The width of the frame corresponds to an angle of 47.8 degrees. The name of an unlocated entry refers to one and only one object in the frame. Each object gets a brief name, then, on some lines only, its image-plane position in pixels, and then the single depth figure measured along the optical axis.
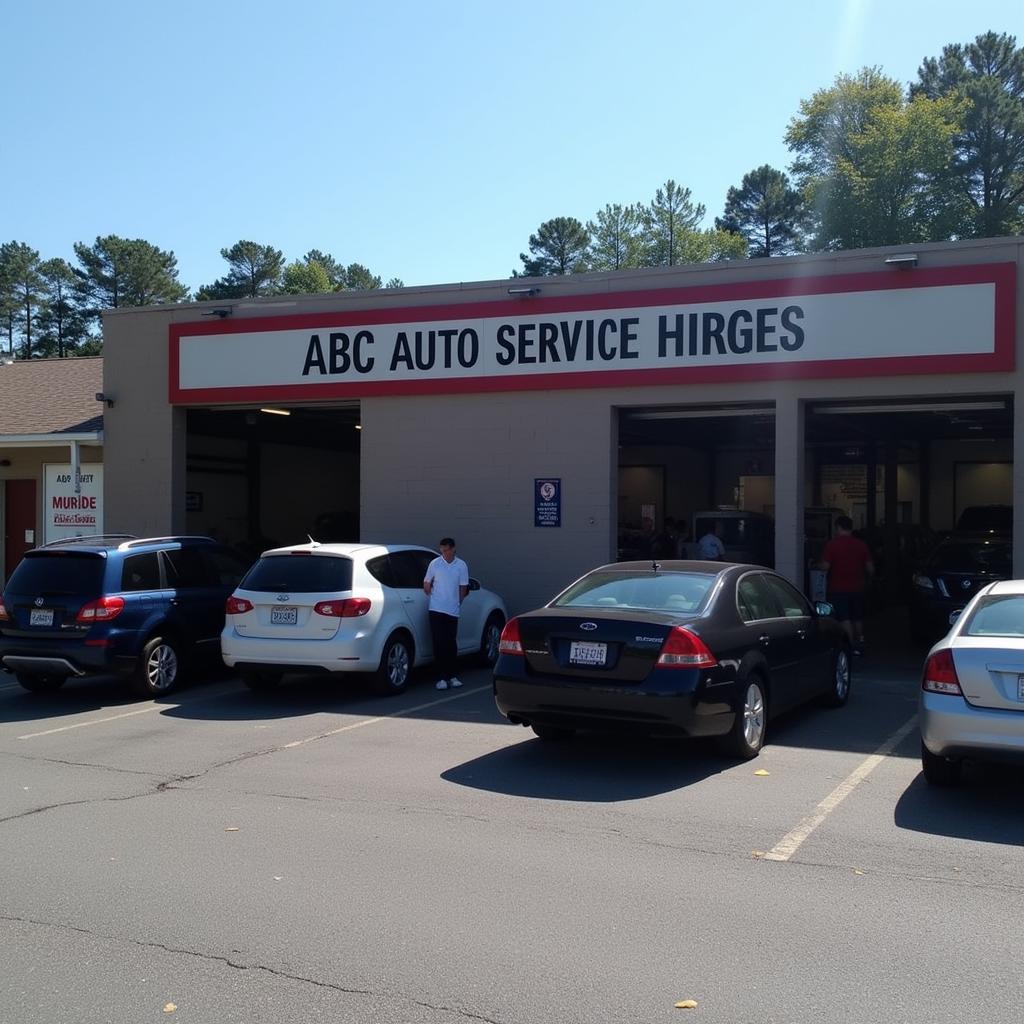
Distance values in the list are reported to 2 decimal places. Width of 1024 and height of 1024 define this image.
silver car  7.36
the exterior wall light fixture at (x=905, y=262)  13.59
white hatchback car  11.61
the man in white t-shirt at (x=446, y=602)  12.55
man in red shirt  14.59
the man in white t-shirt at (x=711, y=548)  18.61
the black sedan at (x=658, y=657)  8.38
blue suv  11.91
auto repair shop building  13.73
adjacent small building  19.11
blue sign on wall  15.77
